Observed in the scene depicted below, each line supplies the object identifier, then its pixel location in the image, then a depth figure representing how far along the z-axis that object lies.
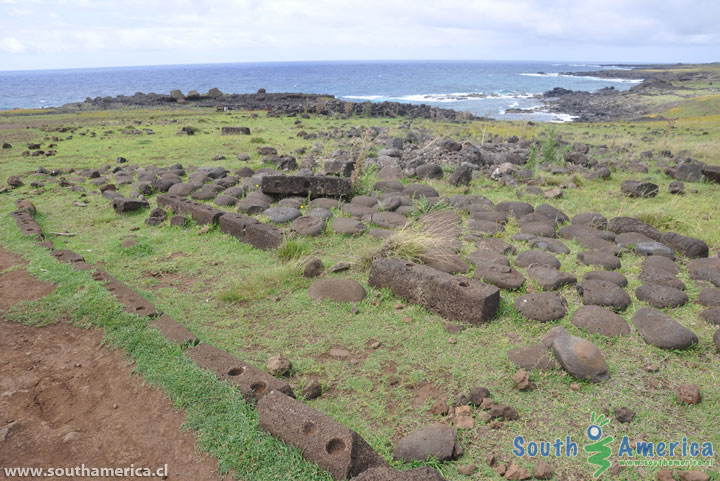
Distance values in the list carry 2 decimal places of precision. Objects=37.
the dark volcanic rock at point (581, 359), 3.44
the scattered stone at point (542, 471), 2.62
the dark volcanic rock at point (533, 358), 3.56
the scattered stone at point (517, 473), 2.63
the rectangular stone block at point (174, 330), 3.83
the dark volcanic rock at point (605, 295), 4.45
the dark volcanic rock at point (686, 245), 5.76
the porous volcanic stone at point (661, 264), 5.33
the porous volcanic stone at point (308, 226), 6.52
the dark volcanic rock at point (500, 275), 4.87
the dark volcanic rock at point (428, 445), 2.80
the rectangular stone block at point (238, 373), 3.18
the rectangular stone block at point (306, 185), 8.21
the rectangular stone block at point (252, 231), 6.11
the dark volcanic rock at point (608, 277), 4.91
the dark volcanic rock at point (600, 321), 4.03
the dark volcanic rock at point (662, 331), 3.79
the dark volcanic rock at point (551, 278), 4.88
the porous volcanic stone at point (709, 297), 4.46
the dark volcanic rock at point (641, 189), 8.80
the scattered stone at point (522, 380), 3.36
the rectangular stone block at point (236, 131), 18.67
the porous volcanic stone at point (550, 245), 5.97
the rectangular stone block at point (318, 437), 2.54
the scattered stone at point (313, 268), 5.38
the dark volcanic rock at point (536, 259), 5.42
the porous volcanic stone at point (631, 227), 6.45
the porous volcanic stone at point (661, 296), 4.51
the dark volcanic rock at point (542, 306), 4.29
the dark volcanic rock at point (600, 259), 5.43
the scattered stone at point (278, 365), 3.67
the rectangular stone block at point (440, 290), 4.26
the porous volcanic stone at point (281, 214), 7.12
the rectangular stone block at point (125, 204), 7.99
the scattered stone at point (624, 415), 3.05
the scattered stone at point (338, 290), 4.86
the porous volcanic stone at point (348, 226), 6.63
